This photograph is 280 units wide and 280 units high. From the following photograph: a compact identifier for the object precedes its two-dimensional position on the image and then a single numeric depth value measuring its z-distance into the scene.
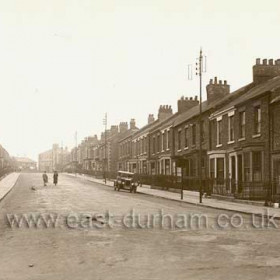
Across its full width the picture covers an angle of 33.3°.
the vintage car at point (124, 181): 41.93
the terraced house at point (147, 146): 55.56
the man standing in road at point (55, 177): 50.50
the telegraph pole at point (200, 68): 29.59
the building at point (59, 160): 159.66
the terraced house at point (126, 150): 70.71
